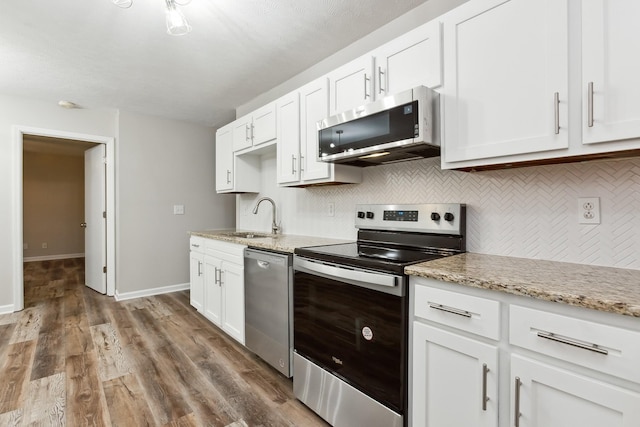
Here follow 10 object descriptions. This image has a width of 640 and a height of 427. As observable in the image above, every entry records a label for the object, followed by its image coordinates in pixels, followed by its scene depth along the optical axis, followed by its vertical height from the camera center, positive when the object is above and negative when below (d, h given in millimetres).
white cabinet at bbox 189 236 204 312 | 3195 -632
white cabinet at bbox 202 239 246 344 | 2526 -656
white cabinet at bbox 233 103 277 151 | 2752 +785
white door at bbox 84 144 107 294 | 4172 -116
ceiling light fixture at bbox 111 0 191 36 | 1786 +1161
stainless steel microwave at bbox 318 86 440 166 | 1541 +440
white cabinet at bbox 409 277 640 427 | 872 -491
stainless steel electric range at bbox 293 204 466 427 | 1374 -501
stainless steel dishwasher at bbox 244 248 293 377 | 2031 -656
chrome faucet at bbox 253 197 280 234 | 3139 -127
